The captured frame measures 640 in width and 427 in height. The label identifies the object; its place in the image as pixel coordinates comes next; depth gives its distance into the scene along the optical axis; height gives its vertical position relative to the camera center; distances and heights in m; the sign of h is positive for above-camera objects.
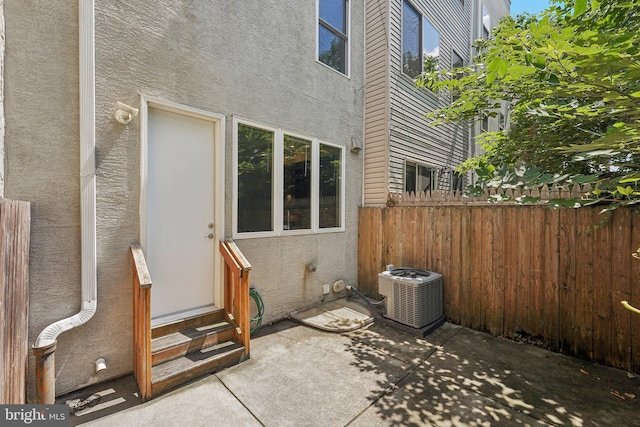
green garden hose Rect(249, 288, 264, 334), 3.59 -1.25
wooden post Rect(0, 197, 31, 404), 1.66 -0.57
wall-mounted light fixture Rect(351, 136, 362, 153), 5.19 +1.32
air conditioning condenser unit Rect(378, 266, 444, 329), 3.82 -1.19
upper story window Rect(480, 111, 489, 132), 9.20 +3.05
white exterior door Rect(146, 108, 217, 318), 2.97 +0.02
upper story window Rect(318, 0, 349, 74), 4.70 +3.23
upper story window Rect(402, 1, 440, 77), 5.90 +3.90
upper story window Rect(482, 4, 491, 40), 9.31 +6.66
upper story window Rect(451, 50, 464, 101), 7.49 +4.30
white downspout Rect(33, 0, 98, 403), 2.44 +0.50
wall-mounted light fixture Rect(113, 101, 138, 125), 2.62 +0.97
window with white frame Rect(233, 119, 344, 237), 3.65 +0.47
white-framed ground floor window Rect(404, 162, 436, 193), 5.95 +0.84
